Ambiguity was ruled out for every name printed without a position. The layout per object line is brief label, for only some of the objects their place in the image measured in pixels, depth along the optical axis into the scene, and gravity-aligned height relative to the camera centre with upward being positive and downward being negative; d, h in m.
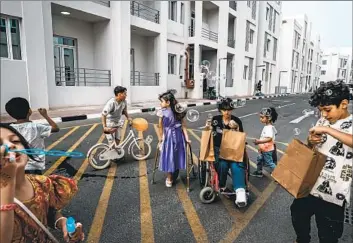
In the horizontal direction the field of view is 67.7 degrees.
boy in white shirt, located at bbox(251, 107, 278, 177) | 4.16 -0.90
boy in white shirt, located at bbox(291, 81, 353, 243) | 1.82 -0.54
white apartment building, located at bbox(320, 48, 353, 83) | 80.38 +6.88
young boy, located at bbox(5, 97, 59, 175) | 2.70 -0.49
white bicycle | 4.75 -1.31
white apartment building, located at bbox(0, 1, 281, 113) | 10.15 +1.86
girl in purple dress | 3.86 -0.76
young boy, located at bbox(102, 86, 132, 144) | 4.74 -0.55
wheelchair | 3.39 -1.32
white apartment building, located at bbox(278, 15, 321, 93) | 44.84 +5.90
